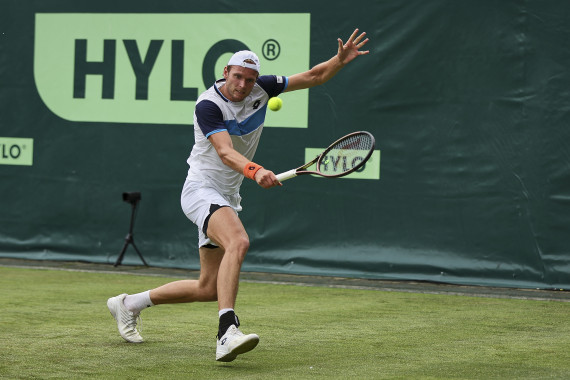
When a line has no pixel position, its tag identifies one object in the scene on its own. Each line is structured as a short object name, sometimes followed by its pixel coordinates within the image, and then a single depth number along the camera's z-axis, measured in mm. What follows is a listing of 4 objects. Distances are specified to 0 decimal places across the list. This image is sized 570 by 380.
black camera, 19084
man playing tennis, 9961
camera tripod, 19125
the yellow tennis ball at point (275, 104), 13062
